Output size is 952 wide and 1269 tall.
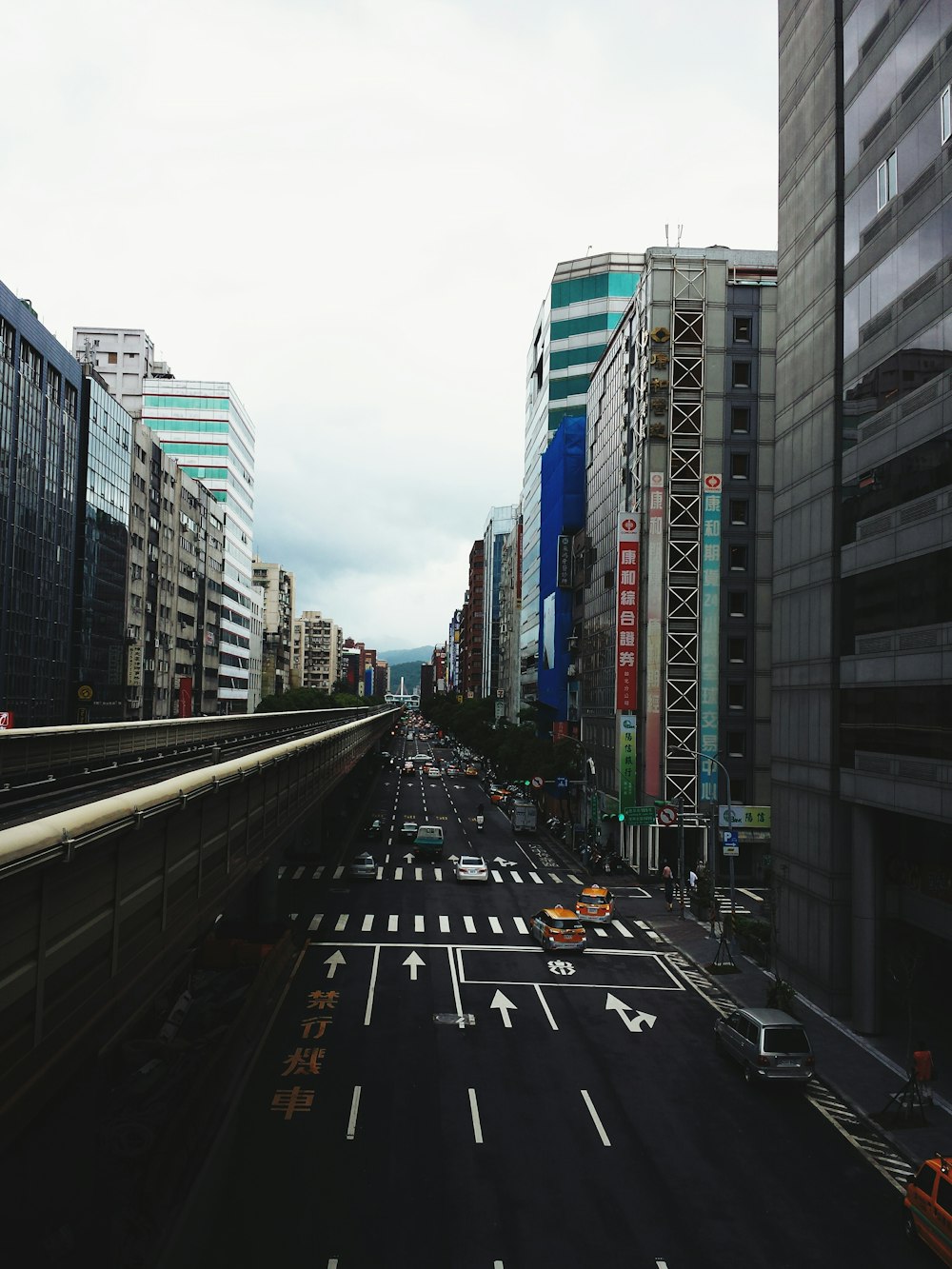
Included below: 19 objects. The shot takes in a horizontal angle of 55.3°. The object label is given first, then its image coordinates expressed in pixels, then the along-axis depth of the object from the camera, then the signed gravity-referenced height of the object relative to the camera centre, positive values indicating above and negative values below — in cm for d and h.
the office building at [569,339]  10650 +4219
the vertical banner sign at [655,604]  5969 +556
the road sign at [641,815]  5578 -779
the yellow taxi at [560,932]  3881 -1059
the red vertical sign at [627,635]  6050 +349
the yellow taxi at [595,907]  4553 -1108
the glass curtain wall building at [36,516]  6681 +1270
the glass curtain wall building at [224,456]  13662 +3416
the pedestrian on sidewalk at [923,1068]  2325 -965
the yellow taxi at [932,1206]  1622 -943
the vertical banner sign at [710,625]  5894 +421
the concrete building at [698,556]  5944 +881
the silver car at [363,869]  5484 -1136
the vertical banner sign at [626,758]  6038 -470
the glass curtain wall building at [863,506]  2616 +619
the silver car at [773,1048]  2402 -960
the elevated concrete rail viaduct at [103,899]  1054 -347
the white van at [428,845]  6275 -1120
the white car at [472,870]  5450 -1118
